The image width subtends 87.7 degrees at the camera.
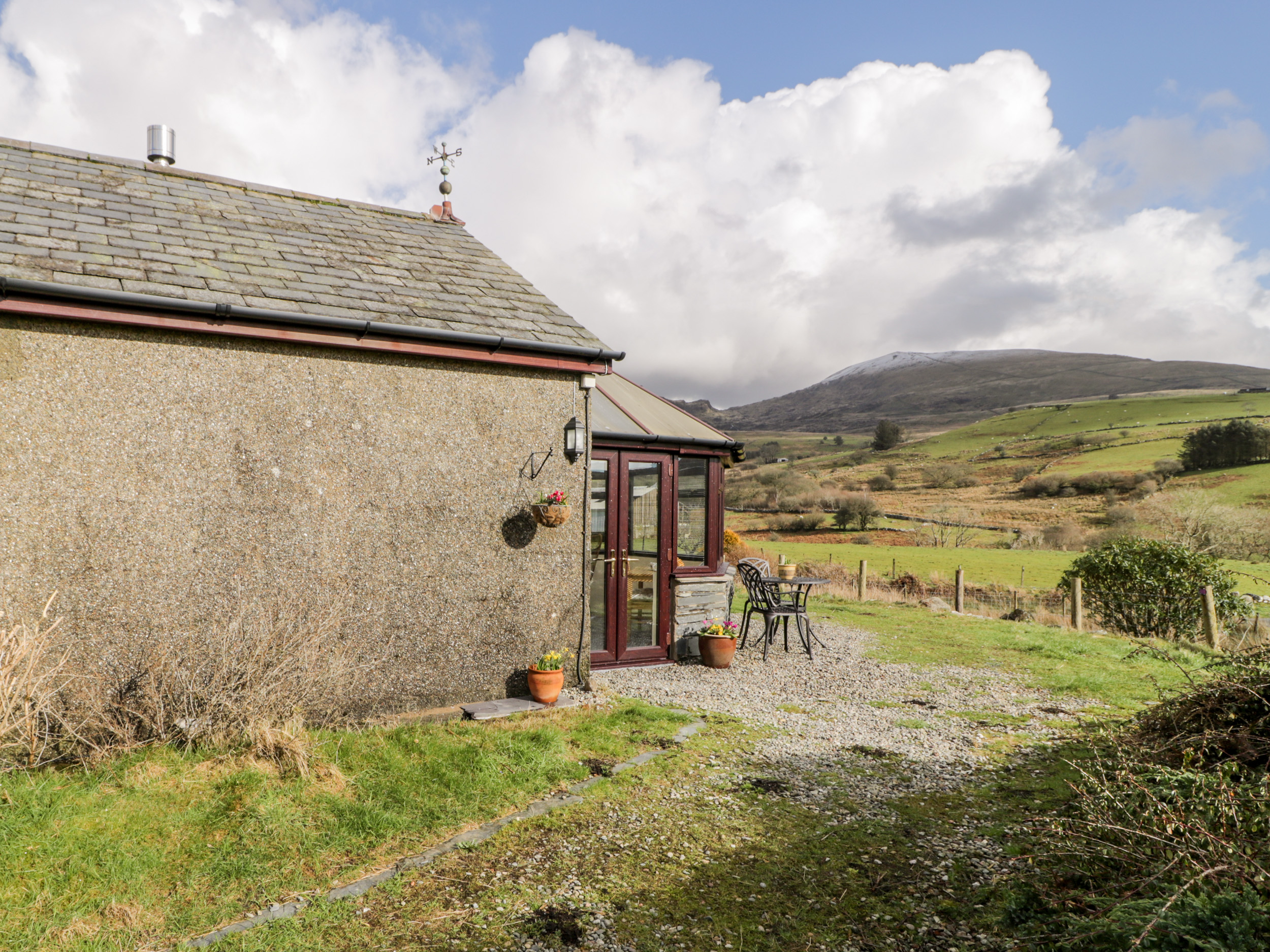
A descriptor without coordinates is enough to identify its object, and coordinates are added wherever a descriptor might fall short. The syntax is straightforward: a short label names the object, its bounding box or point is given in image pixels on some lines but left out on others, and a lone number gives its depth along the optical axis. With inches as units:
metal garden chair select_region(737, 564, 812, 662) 369.4
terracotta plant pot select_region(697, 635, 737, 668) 348.8
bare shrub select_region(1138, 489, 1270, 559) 827.9
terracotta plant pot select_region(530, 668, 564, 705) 257.6
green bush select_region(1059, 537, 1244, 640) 480.7
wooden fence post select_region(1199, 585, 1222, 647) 438.3
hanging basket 256.8
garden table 364.5
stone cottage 197.9
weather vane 365.1
